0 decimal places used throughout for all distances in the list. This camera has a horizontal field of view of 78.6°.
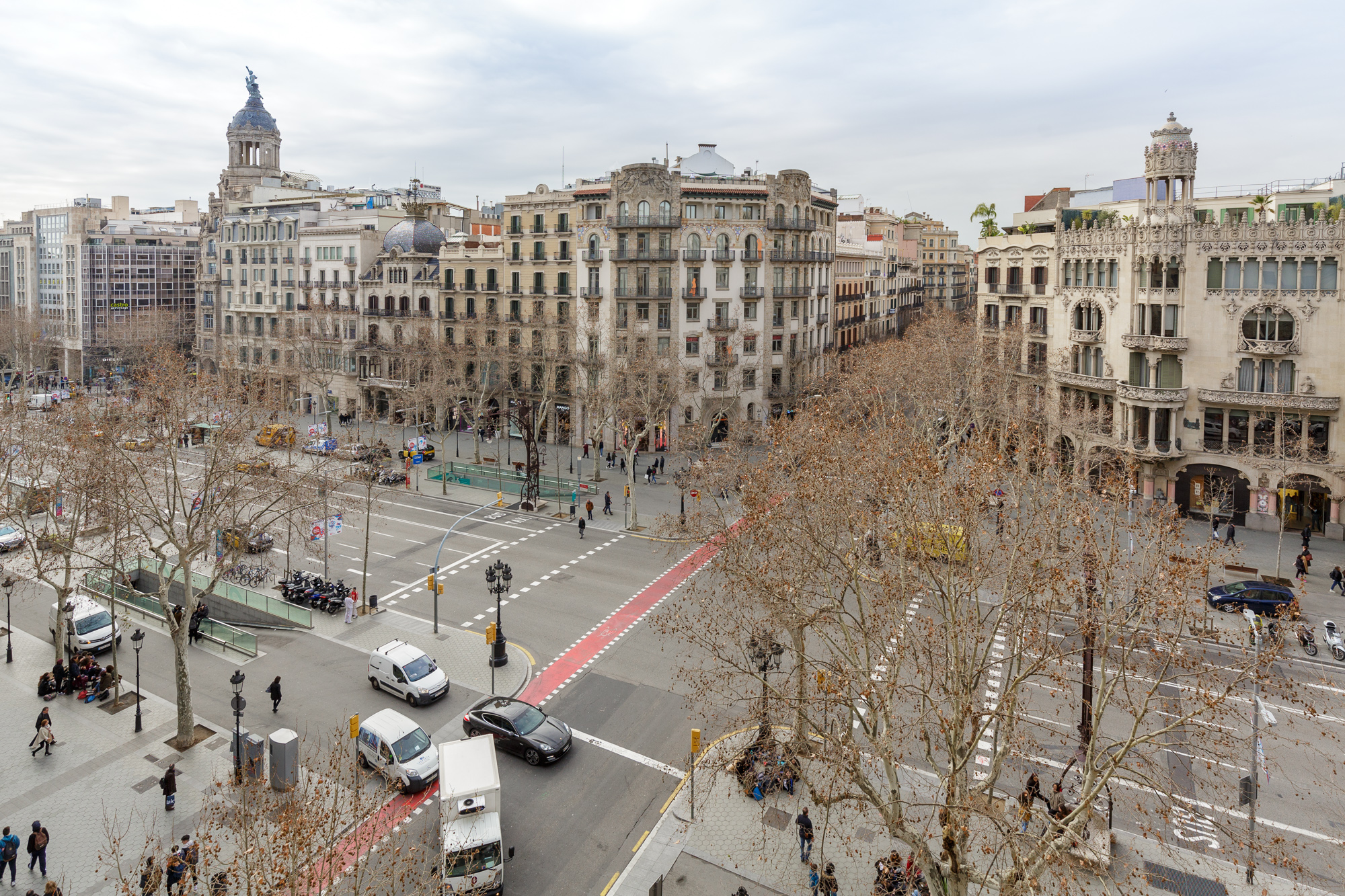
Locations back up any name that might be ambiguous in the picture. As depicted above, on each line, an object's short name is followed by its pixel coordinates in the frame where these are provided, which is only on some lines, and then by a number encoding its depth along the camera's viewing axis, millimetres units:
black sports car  23094
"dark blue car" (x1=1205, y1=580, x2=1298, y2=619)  33156
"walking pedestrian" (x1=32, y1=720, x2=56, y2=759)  23391
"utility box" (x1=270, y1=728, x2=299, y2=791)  21453
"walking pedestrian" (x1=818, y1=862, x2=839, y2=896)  17219
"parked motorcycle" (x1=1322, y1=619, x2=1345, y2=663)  29641
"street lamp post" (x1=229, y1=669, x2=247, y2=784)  21562
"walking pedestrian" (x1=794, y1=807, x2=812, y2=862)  18781
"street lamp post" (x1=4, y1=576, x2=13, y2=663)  29306
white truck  17734
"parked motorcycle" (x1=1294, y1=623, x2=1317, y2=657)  29812
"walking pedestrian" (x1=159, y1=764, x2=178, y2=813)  20562
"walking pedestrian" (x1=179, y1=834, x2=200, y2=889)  16531
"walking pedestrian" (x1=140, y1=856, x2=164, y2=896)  13453
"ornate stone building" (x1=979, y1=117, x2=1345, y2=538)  43219
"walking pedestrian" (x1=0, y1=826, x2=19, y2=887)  18109
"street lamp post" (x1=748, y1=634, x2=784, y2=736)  20138
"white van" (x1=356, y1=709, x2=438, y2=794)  21844
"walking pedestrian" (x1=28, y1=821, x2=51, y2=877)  18406
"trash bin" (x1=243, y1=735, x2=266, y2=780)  21281
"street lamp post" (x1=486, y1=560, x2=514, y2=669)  28625
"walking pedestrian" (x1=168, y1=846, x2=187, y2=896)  17062
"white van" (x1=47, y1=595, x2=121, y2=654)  30875
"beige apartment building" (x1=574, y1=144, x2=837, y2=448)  63812
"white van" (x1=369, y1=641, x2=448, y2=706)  26500
